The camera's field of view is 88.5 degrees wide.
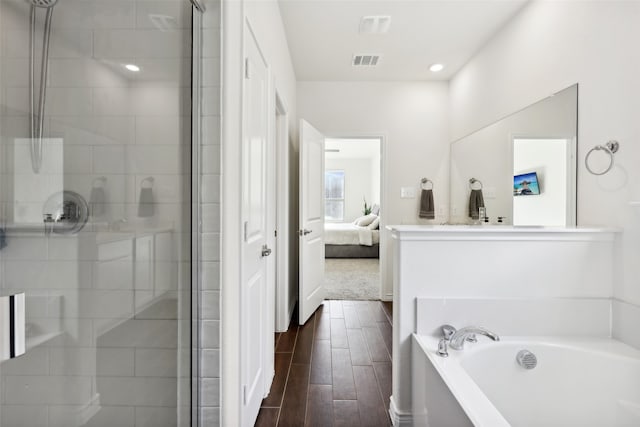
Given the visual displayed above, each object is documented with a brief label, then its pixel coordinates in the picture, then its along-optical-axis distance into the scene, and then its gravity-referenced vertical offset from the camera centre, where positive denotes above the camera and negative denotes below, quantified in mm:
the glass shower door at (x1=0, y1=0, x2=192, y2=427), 599 +2
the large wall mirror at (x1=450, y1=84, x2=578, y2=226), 2033 +352
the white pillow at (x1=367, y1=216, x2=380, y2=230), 6812 -325
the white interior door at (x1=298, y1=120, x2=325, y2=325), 3127 -124
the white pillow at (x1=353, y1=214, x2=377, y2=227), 7379 -240
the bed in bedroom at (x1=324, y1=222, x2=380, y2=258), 6430 -661
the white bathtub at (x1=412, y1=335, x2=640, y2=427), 1325 -717
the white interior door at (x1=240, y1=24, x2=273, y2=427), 1497 -134
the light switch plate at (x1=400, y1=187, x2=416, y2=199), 4000 +207
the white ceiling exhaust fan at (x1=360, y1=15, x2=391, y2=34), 2676 +1559
